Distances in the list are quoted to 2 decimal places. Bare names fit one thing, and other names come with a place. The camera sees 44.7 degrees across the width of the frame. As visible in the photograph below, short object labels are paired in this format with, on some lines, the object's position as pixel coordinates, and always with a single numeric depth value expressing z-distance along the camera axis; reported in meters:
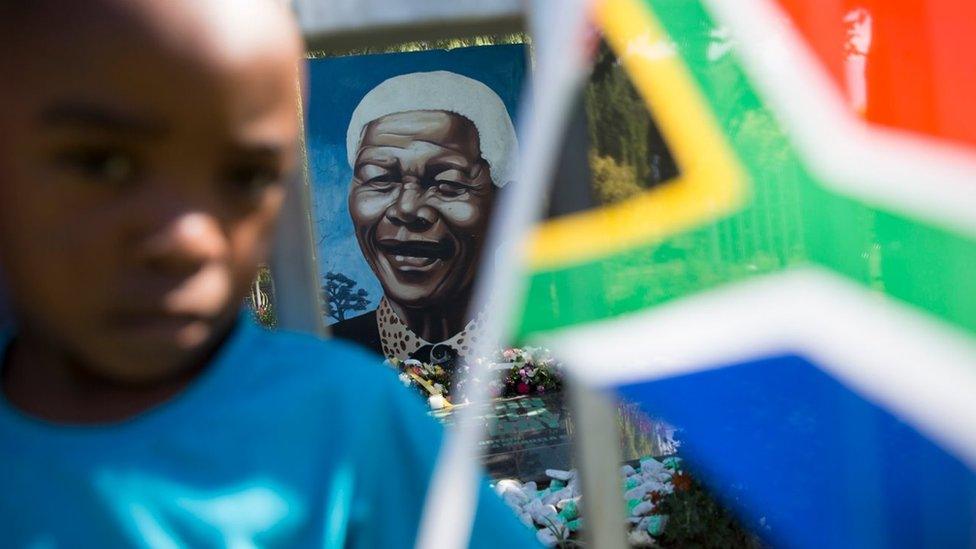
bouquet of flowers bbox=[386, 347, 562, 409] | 7.22
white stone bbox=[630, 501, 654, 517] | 4.56
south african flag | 1.04
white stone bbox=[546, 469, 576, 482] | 5.31
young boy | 0.89
